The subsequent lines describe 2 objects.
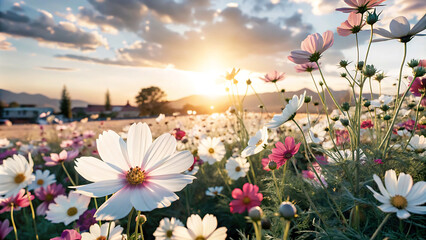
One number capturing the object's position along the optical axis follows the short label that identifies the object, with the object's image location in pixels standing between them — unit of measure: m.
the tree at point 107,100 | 49.31
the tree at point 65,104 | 41.09
